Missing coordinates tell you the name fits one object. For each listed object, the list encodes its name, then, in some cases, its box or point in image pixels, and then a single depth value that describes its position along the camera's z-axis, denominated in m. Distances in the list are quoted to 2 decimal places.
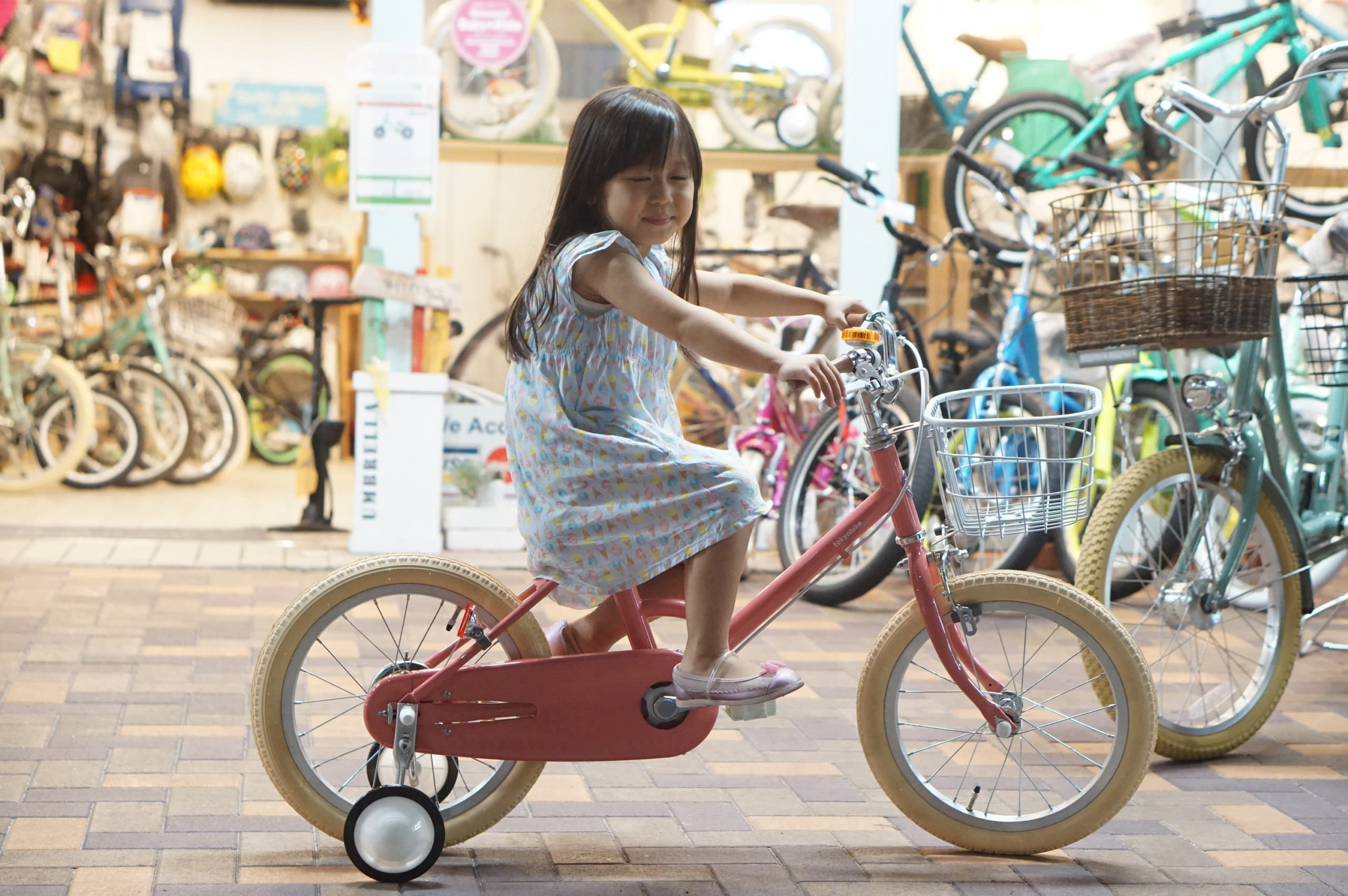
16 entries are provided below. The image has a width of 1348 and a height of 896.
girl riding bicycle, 2.15
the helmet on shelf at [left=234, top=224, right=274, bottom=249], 9.36
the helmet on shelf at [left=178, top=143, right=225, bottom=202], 9.24
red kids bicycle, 2.22
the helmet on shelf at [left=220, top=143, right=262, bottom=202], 9.31
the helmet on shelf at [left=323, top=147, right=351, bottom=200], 9.42
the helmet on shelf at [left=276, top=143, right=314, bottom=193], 9.45
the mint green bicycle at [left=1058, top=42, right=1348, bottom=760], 2.76
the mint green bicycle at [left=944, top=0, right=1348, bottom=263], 5.06
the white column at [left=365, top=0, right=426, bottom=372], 5.23
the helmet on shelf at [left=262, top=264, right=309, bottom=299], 9.43
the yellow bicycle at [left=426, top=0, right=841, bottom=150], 5.41
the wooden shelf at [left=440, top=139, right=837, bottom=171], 5.47
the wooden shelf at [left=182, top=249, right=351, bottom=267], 9.35
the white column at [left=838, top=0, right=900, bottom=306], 5.49
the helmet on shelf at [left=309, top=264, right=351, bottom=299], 9.34
